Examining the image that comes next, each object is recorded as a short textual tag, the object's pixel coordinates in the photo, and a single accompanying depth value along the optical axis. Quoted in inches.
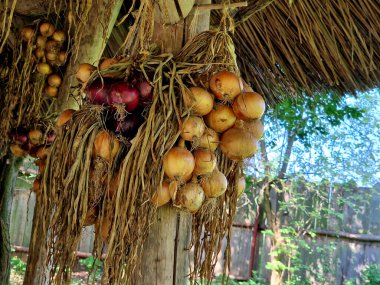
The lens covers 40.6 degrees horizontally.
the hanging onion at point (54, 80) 96.4
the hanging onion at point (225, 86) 43.3
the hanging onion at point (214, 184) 43.5
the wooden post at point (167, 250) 45.6
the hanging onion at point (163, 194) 41.8
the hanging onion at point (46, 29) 95.4
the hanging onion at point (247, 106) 43.8
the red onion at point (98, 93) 43.6
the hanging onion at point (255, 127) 45.8
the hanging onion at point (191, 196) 42.1
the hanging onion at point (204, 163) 42.5
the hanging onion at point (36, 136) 98.6
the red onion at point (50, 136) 91.4
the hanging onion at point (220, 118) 44.0
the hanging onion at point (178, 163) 40.6
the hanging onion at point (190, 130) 41.6
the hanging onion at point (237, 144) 43.8
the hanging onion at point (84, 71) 47.2
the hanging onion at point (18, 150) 102.0
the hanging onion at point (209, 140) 43.1
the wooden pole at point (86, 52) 70.0
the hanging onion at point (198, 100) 42.3
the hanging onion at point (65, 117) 45.4
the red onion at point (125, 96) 42.4
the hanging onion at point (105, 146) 41.2
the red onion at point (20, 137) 100.5
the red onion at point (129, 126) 42.9
